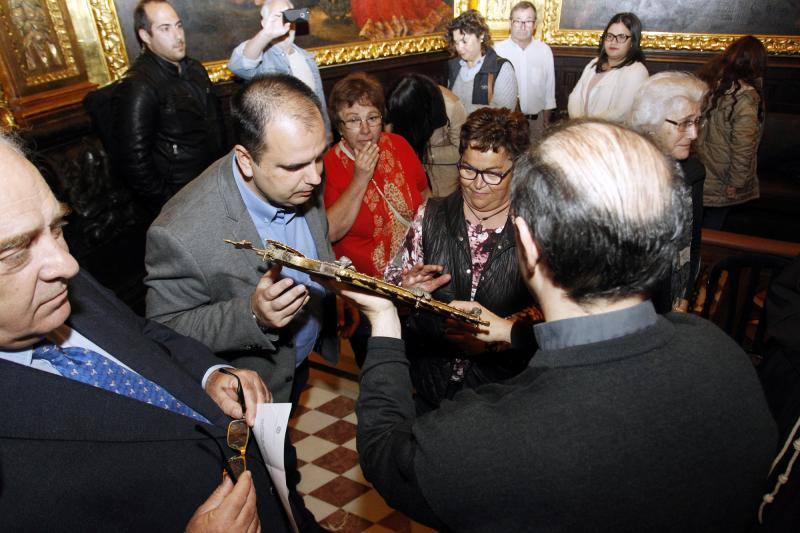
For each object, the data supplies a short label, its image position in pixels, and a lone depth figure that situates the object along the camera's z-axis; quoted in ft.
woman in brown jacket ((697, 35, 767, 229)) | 14.12
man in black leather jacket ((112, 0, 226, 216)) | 11.98
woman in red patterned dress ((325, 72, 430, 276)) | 9.85
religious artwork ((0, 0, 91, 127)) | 11.95
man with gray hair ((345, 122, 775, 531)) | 3.17
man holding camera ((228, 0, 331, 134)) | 14.69
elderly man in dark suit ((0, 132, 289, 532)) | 3.68
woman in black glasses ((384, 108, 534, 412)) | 7.30
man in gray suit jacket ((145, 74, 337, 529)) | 6.19
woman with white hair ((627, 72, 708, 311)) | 8.63
